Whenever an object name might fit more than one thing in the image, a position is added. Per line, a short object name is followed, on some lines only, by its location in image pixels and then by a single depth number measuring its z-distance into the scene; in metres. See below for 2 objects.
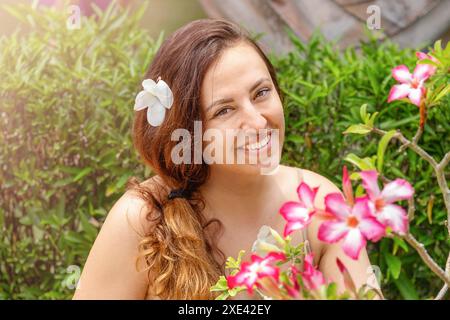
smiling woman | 1.85
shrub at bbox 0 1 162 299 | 2.73
